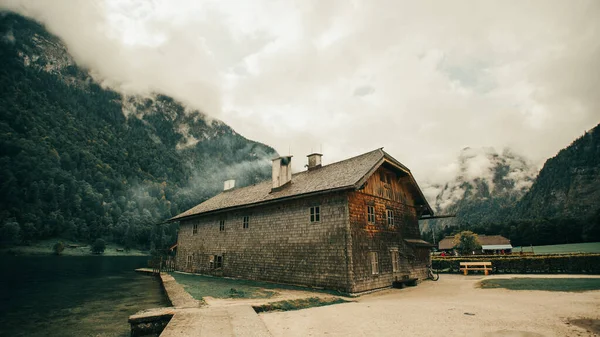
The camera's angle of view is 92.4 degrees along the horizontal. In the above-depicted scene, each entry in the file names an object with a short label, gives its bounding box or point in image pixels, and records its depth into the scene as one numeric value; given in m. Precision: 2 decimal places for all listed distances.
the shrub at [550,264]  21.11
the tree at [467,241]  67.25
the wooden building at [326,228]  15.54
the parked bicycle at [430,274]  22.08
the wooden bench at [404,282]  17.49
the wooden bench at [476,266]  24.34
